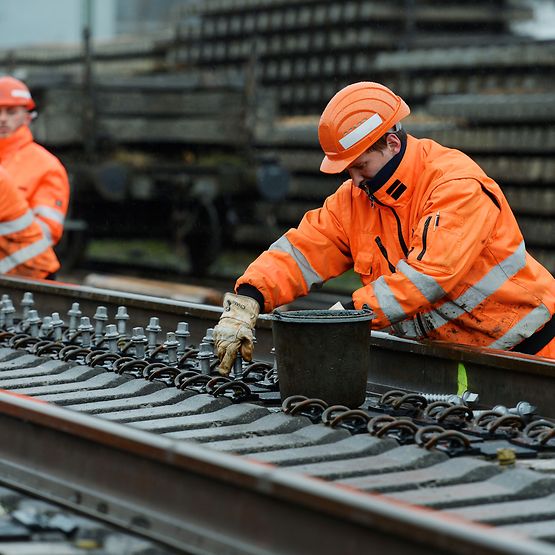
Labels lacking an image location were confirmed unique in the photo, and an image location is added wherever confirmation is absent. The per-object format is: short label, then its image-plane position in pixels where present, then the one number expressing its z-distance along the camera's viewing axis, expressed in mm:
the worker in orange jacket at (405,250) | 9469
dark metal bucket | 9234
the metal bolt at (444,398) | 9664
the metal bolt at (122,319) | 12203
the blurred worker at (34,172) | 15930
